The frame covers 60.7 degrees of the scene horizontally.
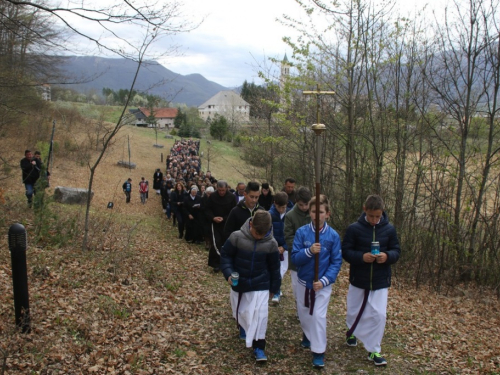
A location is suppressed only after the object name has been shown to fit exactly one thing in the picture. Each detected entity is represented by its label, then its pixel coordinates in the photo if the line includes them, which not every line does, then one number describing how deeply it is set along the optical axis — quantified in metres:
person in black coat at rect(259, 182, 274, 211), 9.84
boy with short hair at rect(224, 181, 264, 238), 7.09
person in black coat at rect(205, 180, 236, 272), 9.39
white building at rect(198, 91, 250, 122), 72.25
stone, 18.23
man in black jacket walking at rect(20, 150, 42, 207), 12.90
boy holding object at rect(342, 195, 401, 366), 5.16
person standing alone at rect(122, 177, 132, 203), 23.18
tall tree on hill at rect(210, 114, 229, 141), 66.81
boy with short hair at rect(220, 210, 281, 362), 5.25
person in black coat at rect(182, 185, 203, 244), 12.91
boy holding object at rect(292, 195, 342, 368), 5.16
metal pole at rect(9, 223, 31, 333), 4.66
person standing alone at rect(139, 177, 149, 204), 23.72
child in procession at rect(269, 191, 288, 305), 7.07
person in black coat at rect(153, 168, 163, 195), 26.97
